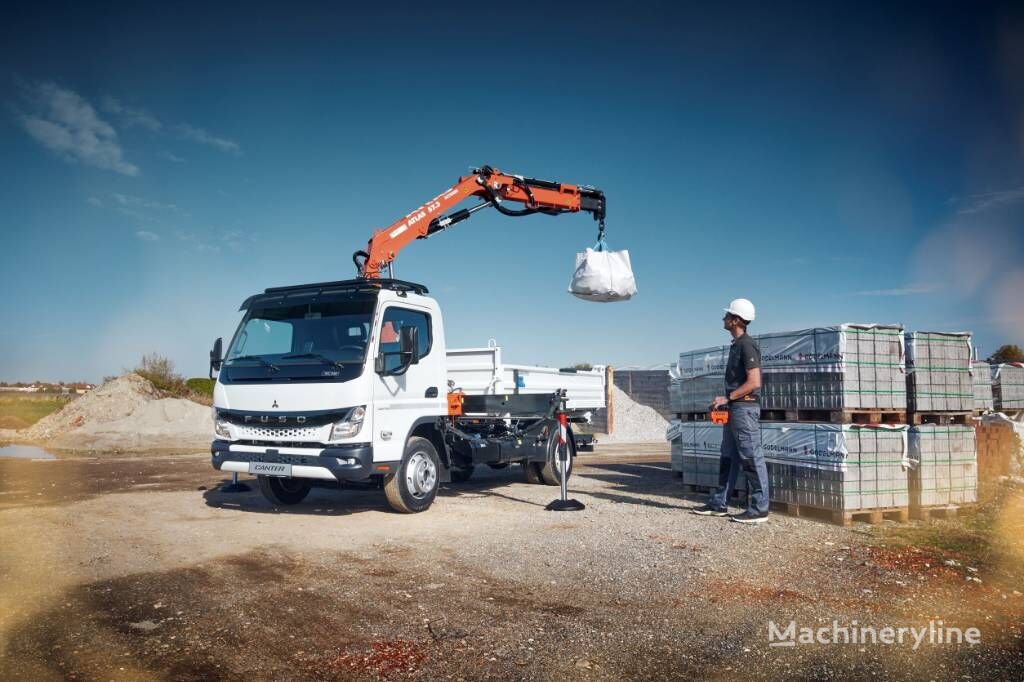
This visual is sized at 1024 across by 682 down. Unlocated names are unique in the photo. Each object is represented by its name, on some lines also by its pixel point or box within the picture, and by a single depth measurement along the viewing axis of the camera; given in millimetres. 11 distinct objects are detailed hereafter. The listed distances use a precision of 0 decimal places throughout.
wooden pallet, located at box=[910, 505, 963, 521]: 8227
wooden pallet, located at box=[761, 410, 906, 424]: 7937
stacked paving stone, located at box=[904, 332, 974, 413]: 8422
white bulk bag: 10492
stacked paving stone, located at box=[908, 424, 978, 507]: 8211
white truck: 7480
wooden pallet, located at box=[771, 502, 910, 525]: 7789
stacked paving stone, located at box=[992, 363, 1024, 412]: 12789
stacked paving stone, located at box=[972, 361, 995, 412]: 11234
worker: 7742
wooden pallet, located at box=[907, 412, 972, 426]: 8352
